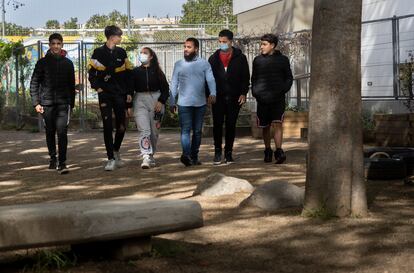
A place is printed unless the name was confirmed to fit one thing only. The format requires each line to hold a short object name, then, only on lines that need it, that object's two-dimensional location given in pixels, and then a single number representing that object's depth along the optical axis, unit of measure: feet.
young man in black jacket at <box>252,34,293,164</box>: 39.17
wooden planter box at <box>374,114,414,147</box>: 45.85
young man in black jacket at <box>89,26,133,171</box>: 37.81
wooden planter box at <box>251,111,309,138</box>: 59.72
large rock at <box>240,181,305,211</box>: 25.41
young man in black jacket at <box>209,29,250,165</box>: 39.73
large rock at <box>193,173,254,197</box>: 28.48
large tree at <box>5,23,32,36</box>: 180.96
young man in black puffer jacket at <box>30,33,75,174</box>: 37.11
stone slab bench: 16.25
